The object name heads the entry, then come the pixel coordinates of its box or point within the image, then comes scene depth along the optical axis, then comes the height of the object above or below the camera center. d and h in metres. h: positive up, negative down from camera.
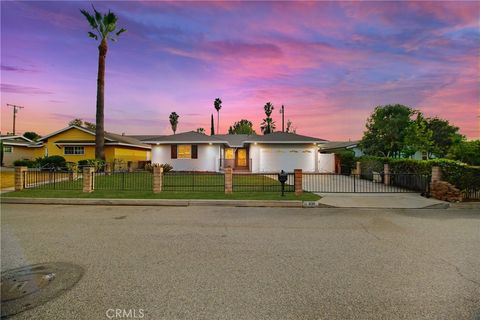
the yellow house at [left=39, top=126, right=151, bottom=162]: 30.78 +2.64
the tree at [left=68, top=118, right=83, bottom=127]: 76.12 +12.99
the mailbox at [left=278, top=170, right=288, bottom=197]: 12.78 -0.43
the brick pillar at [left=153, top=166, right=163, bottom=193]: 13.70 -0.60
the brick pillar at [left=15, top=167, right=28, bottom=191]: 14.73 -0.52
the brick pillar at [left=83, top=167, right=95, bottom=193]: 13.95 -0.55
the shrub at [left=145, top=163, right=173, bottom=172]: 25.81 +0.09
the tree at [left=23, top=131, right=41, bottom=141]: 63.17 +7.62
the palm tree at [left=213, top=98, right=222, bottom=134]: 64.19 +14.50
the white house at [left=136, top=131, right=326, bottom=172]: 27.20 +1.57
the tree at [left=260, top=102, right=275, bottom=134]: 71.56 +15.29
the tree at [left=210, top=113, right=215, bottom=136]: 61.78 +8.87
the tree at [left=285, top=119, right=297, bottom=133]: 86.89 +13.07
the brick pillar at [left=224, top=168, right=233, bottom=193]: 13.58 -0.65
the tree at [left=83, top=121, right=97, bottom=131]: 73.84 +11.77
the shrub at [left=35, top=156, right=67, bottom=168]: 27.21 +0.62
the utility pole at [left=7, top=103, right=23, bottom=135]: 64.19 +13.18
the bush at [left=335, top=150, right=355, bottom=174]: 26.64 +0.63
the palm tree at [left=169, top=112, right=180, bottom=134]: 73.75 +12.90
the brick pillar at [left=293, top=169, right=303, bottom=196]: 13.20 -0.73
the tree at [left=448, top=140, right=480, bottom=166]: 20.66 +1.14
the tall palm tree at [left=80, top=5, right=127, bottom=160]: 26.58 +11.56
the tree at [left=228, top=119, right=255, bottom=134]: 83.59 +12.90
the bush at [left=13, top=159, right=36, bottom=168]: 29.58 +0.57
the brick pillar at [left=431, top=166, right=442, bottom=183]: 12.66 -0.31
